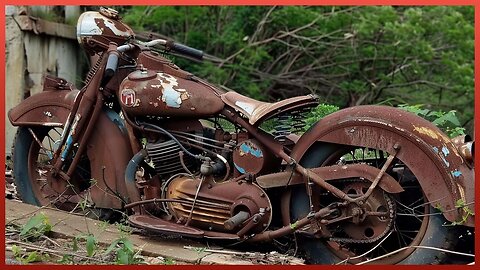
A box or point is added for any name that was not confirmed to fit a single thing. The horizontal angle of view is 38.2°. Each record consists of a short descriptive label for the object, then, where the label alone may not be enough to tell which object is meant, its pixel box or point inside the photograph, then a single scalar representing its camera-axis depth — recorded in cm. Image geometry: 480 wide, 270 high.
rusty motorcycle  397
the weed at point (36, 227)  448
